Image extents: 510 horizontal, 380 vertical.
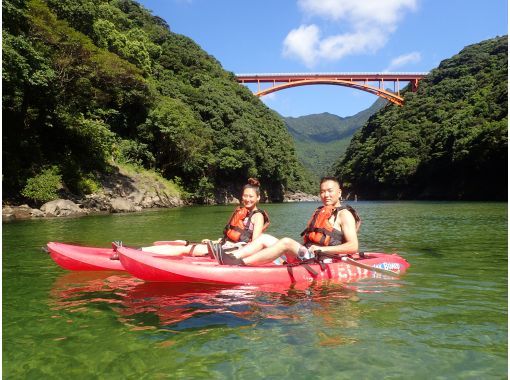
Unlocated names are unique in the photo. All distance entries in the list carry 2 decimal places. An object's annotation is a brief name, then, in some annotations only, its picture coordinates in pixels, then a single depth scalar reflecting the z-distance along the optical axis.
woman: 5.12
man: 4.61
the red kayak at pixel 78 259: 5.10
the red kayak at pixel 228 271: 4.27
